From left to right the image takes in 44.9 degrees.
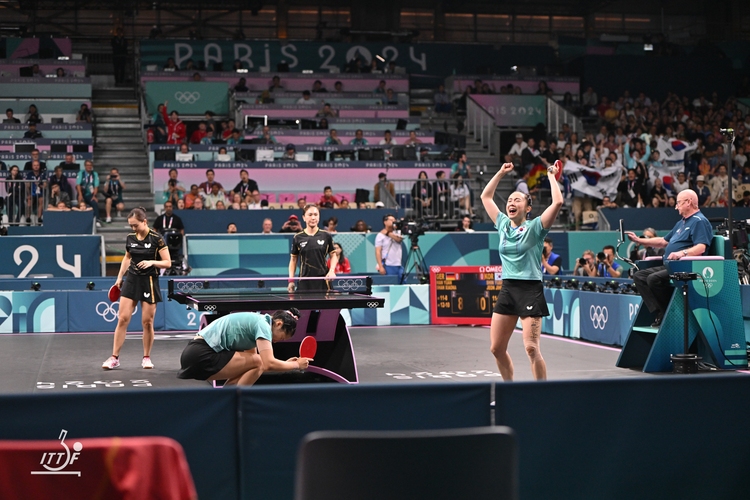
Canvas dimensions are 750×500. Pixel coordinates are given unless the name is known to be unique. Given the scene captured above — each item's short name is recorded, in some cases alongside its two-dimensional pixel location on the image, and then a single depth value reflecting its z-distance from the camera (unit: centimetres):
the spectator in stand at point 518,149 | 2397
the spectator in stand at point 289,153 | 2219
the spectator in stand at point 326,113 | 2545
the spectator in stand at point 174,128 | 2333
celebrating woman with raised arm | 760
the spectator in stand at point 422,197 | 2061
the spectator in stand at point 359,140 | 2366
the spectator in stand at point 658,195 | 2198
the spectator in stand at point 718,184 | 2265
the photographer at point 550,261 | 1684
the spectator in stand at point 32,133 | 2264
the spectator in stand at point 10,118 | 2350
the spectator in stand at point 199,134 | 2338
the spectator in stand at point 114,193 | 2064
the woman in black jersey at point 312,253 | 1123
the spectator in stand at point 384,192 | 2075
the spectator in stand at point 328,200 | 2031
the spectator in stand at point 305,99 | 2649
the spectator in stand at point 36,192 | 1905
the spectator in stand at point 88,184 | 2014
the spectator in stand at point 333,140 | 2372
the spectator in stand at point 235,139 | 2291
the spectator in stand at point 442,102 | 2897
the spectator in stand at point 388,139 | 2384
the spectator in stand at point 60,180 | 1975
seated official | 977
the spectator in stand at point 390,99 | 2742
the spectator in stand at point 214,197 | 1983
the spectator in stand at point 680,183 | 2278
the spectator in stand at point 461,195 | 2081
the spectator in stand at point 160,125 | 2314
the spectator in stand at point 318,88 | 2733
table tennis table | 856
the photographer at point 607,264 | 1648
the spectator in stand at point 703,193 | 2241
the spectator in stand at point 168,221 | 1837
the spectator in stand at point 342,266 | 1784
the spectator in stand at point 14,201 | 1903
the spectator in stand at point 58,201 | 1892
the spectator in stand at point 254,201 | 1994
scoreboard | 1670
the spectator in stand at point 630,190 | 2234
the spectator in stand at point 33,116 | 2362
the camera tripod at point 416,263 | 1806
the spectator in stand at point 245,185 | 2072
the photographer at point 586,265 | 1686
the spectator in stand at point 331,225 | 1861
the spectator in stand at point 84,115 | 2425
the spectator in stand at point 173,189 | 1986
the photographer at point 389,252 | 1792
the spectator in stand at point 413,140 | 2396
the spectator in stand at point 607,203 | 2130
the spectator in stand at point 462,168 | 2202
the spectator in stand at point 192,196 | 1959
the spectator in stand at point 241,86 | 2675
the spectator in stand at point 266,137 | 2281
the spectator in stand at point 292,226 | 1838
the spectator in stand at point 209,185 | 2022
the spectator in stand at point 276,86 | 2708
